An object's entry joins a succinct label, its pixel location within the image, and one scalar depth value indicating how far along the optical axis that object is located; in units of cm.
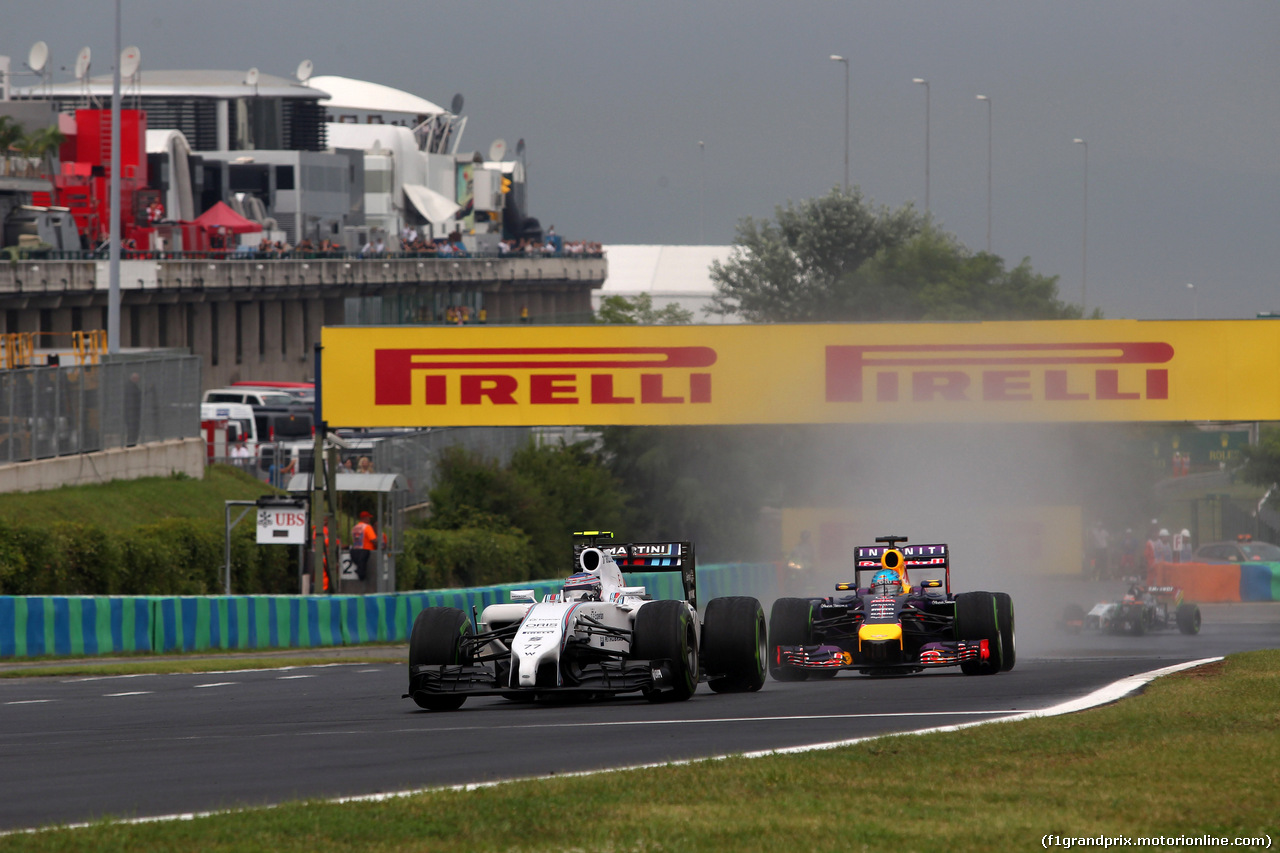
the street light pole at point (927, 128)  8162
